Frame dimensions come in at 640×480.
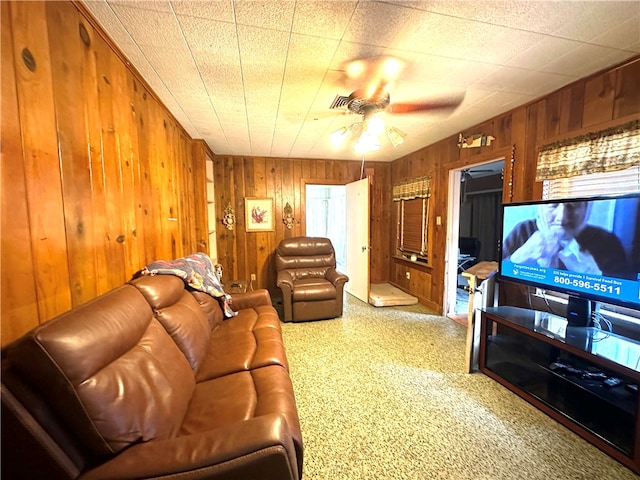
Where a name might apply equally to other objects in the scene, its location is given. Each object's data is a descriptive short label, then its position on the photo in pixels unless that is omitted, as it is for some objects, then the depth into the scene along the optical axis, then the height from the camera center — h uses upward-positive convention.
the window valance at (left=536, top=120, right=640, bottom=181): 1.75 +0.50
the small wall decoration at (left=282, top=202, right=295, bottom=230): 4.50 +0.08
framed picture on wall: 4.37 +0.10
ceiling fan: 1.79 +1.04
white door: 3.91 -0.31
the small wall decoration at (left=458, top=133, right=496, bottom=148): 2.80 +0.90
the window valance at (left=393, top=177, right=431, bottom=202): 3.82 +0.50
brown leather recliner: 3.34 -0.84
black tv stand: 1.44 -1.11
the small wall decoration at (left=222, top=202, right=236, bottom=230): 4.29 +0.03
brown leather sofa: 0.75 -0.68
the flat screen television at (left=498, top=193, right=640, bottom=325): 1.53 -0.20
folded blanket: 1.81 -0.43
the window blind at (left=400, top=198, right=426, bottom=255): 3.99 -0.10
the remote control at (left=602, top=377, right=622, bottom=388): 1.67 -1.07
